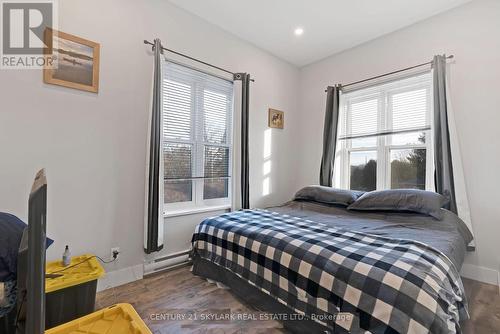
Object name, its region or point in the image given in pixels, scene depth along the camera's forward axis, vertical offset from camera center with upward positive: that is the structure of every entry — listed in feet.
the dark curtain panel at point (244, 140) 10.06 +1.21
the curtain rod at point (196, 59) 7.87 +4.06
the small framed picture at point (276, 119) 11.69 +2.51
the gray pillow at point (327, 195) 9.32 -1.10
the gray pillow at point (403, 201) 7.48 -1.08
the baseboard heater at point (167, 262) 7.73 -3.28
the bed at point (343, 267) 3.71 -1.97
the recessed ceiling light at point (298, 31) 9.71 +5.75
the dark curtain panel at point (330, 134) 11.10 +1.67
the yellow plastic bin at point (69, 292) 4.95 -2.75
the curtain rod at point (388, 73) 8.72 +3.98
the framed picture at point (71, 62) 6.09 +2.85
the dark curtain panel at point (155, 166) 7.47 +0.04
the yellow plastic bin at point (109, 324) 3.99 -2.80
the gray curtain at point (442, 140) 8.02 +1.05
